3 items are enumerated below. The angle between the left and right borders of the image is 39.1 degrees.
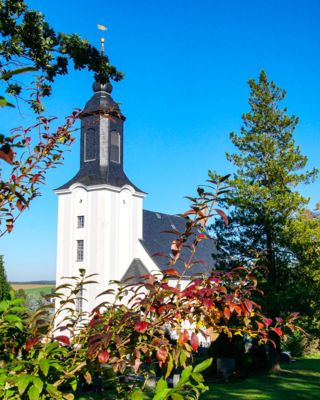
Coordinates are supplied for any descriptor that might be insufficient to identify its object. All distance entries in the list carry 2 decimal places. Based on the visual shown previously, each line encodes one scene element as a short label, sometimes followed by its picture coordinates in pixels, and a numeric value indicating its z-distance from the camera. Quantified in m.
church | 32.94
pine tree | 17.16
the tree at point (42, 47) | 8.43
